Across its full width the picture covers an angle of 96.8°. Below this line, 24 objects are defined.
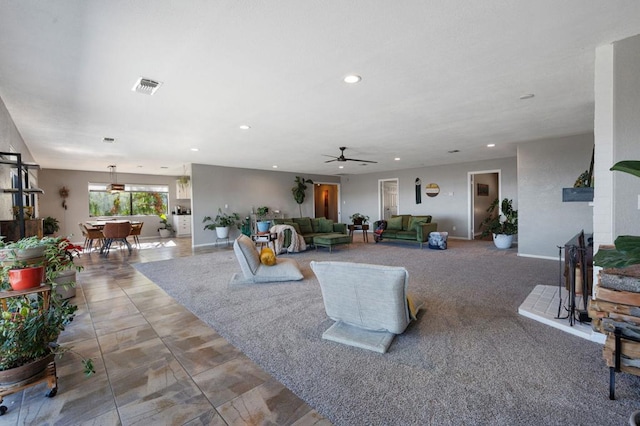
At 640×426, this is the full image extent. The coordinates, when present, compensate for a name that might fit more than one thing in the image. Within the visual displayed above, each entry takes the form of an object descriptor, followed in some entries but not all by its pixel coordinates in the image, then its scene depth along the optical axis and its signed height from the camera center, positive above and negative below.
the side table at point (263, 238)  6.21 -0.65
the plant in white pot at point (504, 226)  7.23 -0.56
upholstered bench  7.12 -0.83
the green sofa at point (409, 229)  7.63 -0.65
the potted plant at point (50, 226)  8.68 -0.42
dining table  7.58 -0.86
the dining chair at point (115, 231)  7.24 -0.51
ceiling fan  6.39 +1.32
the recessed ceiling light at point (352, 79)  2.90 +1.34
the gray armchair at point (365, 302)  2.36 -0.85
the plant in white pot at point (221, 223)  8.82 -0.44
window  10.21 +0.42
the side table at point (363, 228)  8.34 -0.66
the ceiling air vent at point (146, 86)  2.92 +1.33
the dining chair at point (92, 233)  7.35 -0.56
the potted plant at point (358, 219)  10.27 -0.46
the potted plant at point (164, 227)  11.12 -0.67
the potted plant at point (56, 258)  2.02 -0.34
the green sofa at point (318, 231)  7.15 -0.66
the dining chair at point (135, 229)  8.19 -0.52
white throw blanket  7.03 -0.83
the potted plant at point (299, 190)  10.90 +0.69
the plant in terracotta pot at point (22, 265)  1.84 -0.35
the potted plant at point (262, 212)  9.95 -0.12
